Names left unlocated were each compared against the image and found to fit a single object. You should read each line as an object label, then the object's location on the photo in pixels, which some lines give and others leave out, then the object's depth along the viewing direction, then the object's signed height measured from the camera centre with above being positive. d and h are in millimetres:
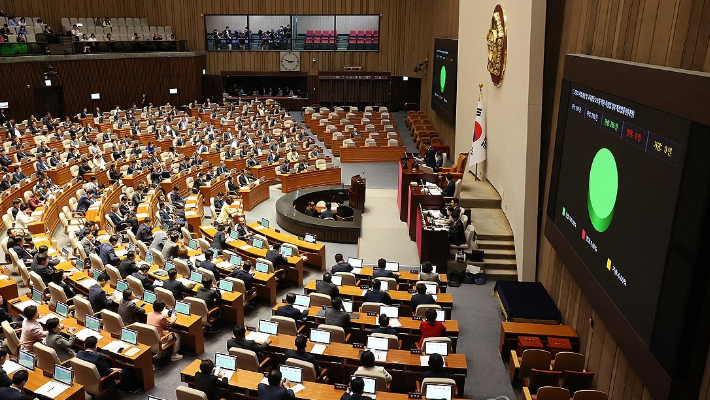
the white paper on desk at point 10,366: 7441 -4262
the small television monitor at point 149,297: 9633 -4312
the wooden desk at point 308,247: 13164 -4789
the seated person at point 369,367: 7125 -4015
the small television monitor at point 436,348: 8125 -4255
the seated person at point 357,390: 6445 -3847
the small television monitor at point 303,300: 9641 -4311
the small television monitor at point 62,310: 8906 -4212
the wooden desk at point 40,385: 6977 -4255
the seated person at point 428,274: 10688 -4323
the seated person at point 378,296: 9805 -4318
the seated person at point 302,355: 7730 -4190
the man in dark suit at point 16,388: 6527 -3983
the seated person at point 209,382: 7066 -4164
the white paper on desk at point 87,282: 10328 -4424
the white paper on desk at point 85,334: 8367 -4308
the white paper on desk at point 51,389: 6949 -4242
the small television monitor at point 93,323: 8571 -4227
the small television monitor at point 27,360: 7464 -4154
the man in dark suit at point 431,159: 19047 -4046
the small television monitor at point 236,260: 11664 -4480
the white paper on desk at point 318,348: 8125 -4327
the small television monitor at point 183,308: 9422 -4368
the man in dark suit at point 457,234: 12750 -4263
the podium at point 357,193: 16897 -4602
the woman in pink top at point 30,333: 8109 -4145
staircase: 12688 -4377
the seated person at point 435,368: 7164 -4014
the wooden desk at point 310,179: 19625 -4985
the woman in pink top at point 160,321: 8742 -4280
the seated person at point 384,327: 8273 -4170
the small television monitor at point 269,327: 8664 -4273
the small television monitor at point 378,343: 8234 -4258
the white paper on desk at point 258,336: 8442 -4348
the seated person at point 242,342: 7980 -4189
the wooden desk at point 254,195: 17531 -4997
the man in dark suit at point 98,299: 9344 -4218
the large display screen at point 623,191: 5815 -1793
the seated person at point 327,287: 9977 -4304
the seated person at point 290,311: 9086 -4242
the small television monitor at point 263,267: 11414 -4495
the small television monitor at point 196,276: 10563 -4342
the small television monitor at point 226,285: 10359 -4410
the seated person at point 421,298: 9641 -4261
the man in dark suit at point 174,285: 9906 -4233
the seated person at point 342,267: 11266 -4426
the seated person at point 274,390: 6559 -3936
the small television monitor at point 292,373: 7297 -4159
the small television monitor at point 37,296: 9650 -4327
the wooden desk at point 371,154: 23922 -4906
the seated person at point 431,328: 8531 -4189
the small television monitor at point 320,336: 8359 -4242
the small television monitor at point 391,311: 9359 -4339
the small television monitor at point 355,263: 11844 -4549
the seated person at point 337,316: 8859 -4205
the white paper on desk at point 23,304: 9500 -4446
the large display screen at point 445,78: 22031 -1834
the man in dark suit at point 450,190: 14805 -3880
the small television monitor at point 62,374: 7148 -4144
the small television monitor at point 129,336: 8219 -4208
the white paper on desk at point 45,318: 8806 -4319
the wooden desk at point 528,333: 8930 -4532
